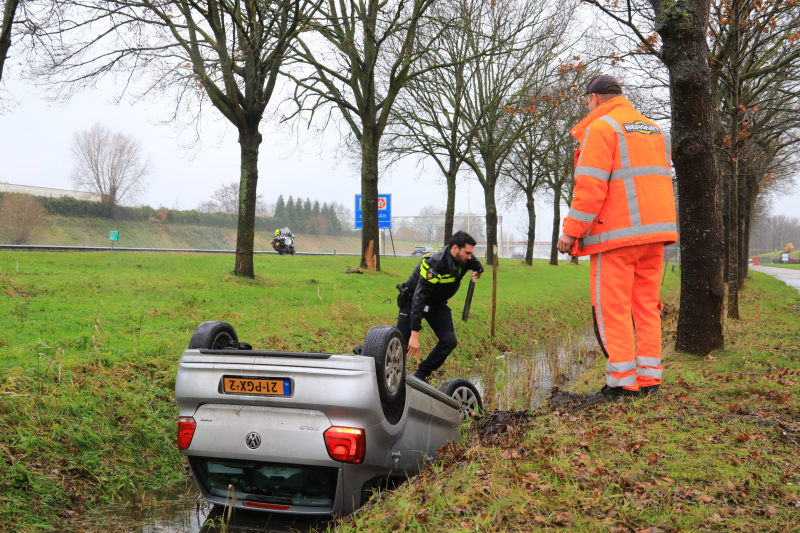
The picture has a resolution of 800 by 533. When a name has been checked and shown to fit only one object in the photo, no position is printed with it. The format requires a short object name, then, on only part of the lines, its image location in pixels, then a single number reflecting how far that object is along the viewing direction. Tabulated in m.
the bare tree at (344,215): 66.38
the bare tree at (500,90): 20.80
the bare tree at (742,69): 9.29
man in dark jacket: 5.75
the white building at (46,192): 37.98
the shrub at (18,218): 33.28
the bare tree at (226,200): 68.25
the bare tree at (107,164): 47.62
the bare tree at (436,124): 22.75
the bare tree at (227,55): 11.49
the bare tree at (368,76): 15.76
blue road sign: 23.44
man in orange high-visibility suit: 4.19
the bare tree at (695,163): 5.52
